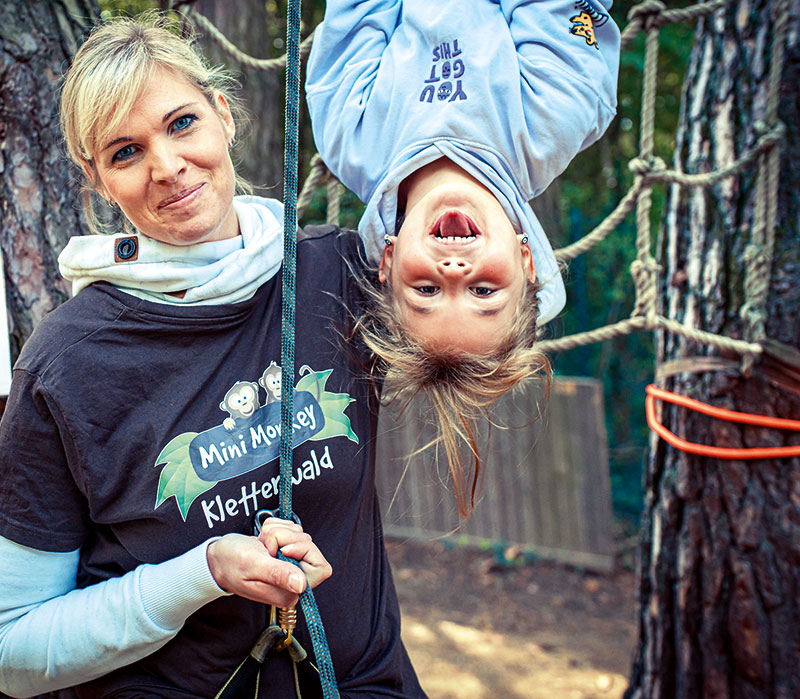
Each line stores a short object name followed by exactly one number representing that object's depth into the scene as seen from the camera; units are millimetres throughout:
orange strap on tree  1803
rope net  1754
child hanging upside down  1113
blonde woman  1002
